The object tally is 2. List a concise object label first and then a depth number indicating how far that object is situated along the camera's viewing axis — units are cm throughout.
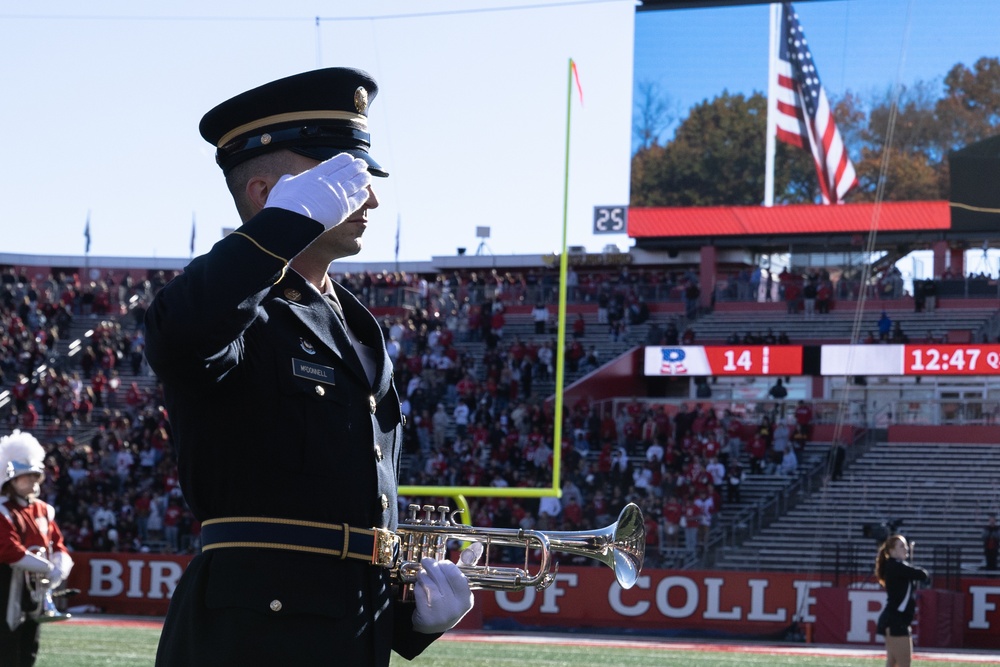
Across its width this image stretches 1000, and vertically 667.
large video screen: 2895
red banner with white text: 1738
